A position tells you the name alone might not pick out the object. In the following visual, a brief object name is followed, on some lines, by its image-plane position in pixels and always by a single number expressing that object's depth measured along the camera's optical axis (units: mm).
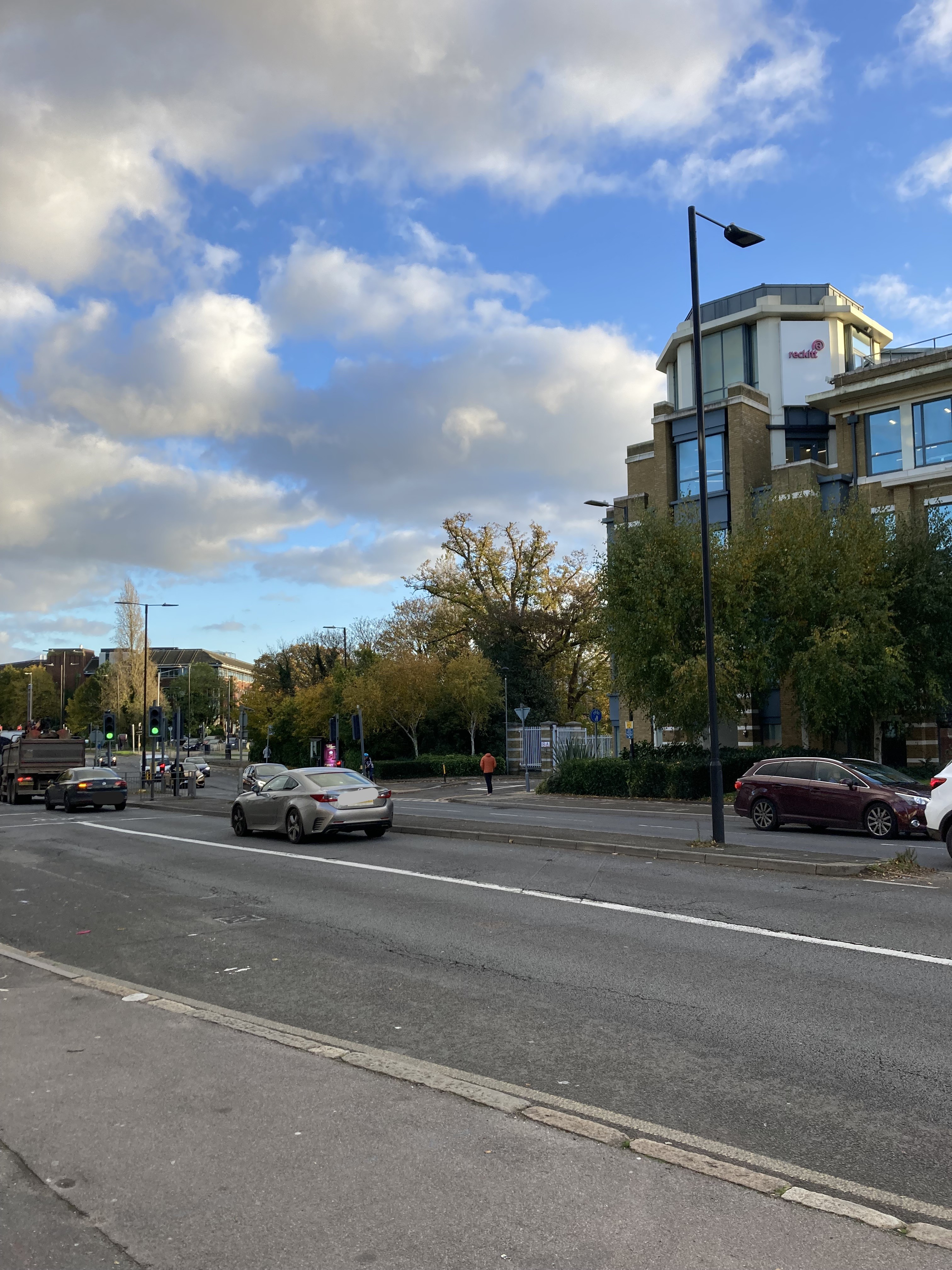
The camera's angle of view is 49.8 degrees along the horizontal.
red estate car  18266
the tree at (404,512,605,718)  58344
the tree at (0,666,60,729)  138125
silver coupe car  17891
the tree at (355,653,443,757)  54219
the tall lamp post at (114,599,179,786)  58497
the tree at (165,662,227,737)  126125
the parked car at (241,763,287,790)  31172
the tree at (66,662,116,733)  108688
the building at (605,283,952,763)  37531
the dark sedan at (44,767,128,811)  31062
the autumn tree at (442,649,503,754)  54469
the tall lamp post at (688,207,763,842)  15320
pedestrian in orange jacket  38375
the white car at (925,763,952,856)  13711
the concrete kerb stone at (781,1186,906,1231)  3750
